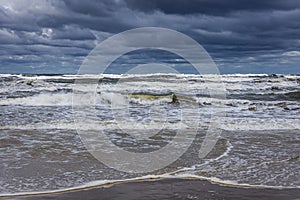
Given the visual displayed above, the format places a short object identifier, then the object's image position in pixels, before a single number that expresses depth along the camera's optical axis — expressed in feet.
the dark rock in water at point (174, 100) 63.80
